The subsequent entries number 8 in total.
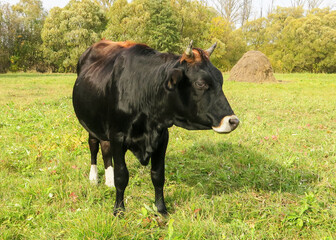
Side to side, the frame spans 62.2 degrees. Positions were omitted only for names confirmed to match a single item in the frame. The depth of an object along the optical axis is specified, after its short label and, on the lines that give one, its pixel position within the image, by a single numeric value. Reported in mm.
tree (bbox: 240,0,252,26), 51469
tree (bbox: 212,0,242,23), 47838
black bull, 2453
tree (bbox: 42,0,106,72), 33281
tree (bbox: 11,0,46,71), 36781
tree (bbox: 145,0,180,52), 33312
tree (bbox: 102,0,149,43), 31703
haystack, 19984
